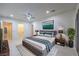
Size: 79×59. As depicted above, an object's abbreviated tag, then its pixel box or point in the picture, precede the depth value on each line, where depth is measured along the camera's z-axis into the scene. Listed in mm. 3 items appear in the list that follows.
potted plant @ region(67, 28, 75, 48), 1105
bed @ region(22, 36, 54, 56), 1077
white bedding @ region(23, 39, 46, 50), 1072
